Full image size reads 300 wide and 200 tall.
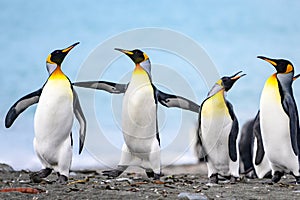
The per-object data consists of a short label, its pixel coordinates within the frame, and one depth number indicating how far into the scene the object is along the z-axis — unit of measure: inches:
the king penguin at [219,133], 624.1
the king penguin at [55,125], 574.6
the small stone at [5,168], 758.5
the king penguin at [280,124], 634.2
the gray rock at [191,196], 448.5
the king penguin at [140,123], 631.2
